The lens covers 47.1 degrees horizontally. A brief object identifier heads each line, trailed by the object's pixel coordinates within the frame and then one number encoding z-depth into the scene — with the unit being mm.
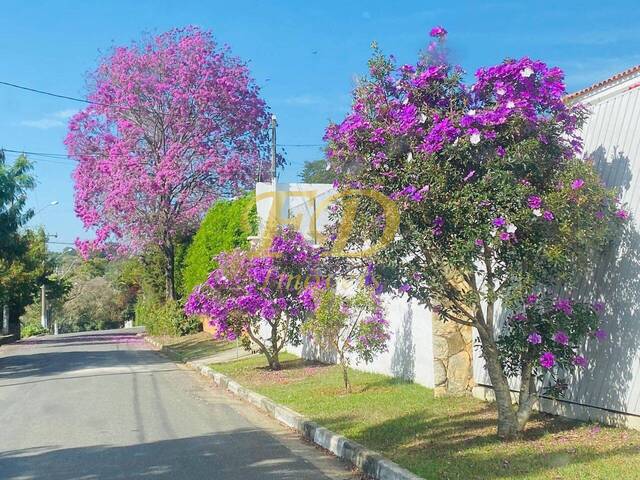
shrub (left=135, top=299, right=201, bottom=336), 33406
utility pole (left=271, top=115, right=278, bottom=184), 28000
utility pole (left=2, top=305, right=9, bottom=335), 47438
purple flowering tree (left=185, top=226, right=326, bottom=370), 16062
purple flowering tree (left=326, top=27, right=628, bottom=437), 7156
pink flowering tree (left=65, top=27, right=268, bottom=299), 30375
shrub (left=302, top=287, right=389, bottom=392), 12461
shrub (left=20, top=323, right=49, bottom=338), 57416
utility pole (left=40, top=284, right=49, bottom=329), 58219
